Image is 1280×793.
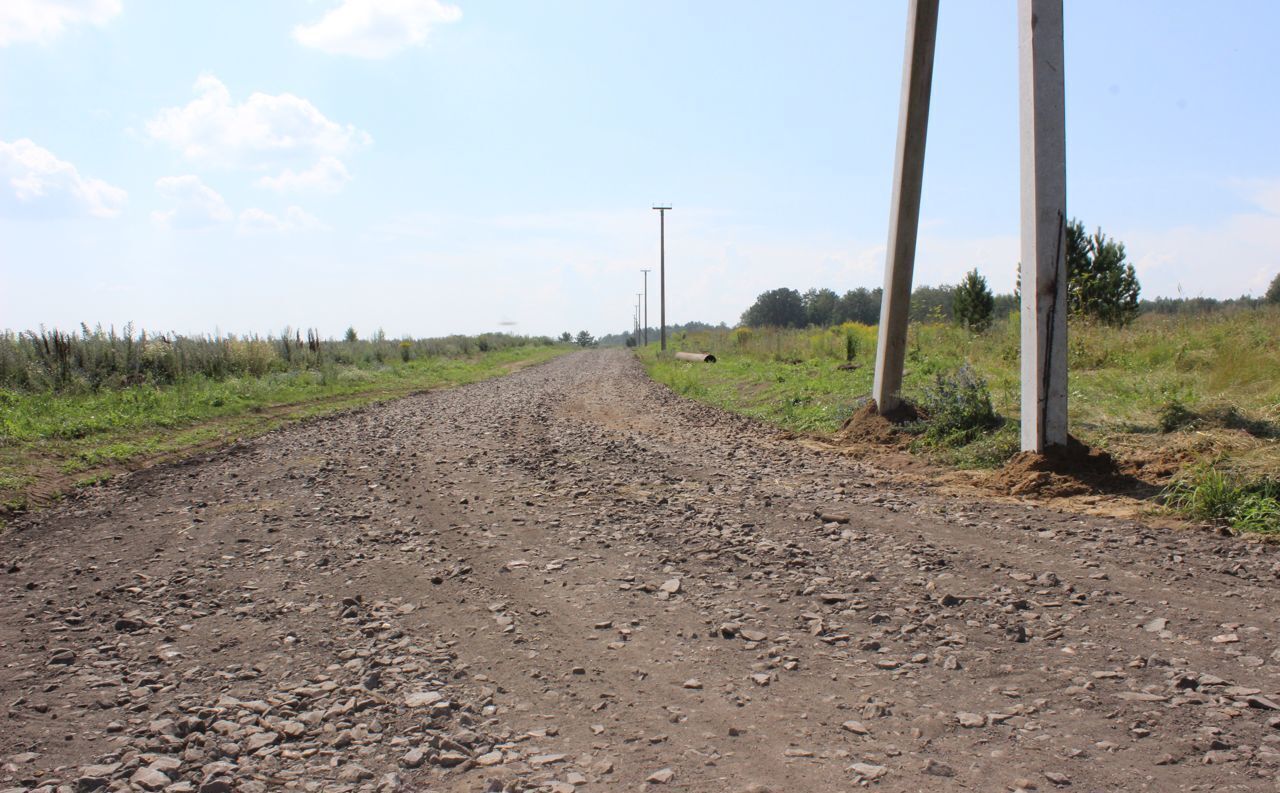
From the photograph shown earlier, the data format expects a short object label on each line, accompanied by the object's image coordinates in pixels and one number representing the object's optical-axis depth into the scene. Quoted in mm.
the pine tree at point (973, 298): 42188
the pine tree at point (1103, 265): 31406
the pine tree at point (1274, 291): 47753
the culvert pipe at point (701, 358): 34050
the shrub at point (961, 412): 9398
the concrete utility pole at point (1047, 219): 7484
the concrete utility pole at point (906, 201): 10359
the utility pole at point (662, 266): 59031
